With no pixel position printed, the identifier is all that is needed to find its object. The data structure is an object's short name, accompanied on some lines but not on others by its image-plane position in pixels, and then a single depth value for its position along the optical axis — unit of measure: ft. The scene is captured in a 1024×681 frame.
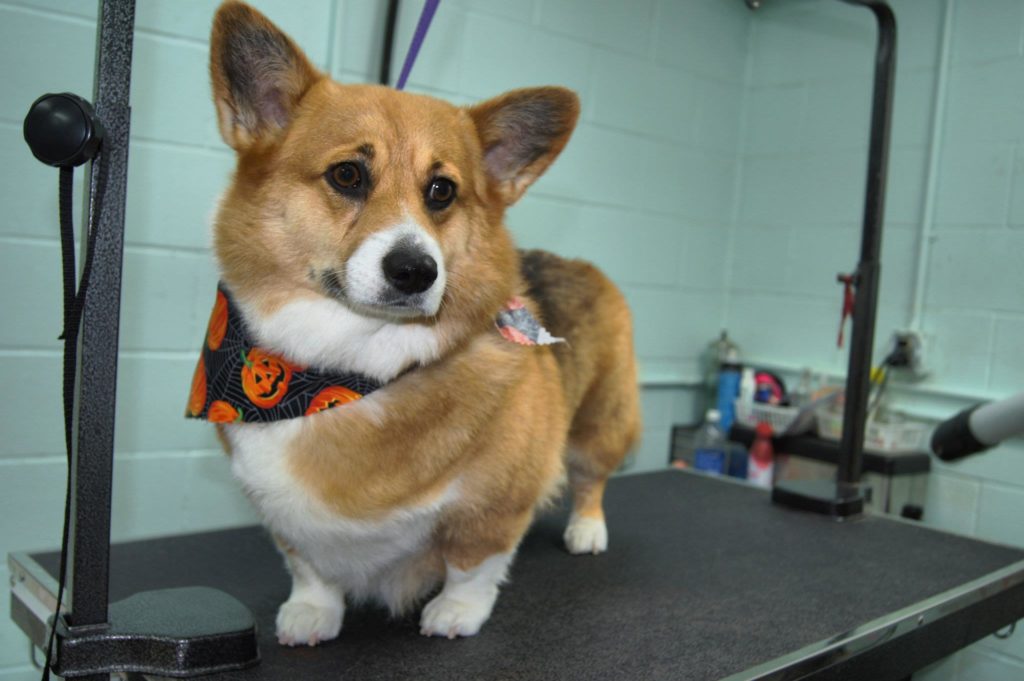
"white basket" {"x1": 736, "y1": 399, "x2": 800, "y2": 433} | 8.88
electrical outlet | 8.50
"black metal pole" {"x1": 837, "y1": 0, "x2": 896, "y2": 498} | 6.43
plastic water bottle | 9.71
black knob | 2.59
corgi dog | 3.54
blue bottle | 9.86
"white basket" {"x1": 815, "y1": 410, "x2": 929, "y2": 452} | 8.13
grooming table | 3.67
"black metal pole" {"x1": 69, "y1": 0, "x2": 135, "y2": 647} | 2.75
